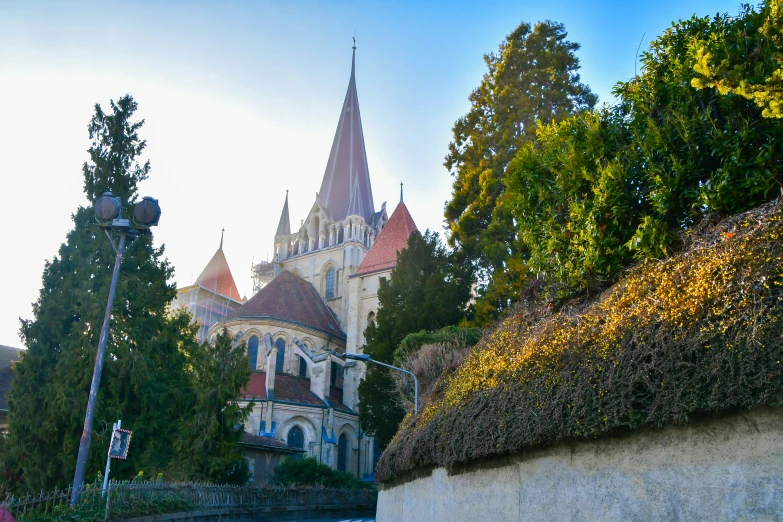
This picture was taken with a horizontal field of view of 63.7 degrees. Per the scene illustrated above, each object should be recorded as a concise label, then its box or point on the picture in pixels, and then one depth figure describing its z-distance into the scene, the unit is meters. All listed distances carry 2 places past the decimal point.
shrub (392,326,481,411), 18.14
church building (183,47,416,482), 36.62
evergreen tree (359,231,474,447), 27.17
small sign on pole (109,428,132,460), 10.82
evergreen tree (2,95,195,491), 17.42
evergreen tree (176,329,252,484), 19.22
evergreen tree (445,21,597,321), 24.45
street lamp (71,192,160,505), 11.41
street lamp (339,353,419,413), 16.95
